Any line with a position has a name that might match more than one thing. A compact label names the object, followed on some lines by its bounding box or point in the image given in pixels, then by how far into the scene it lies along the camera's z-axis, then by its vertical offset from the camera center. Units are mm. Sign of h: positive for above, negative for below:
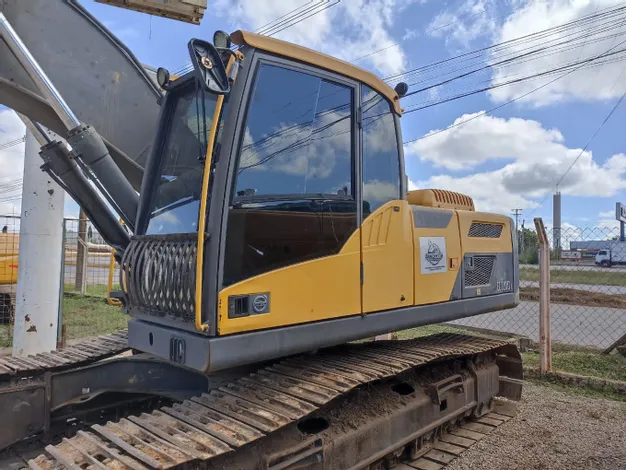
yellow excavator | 2723 -127
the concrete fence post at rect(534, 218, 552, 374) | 6383 -526
